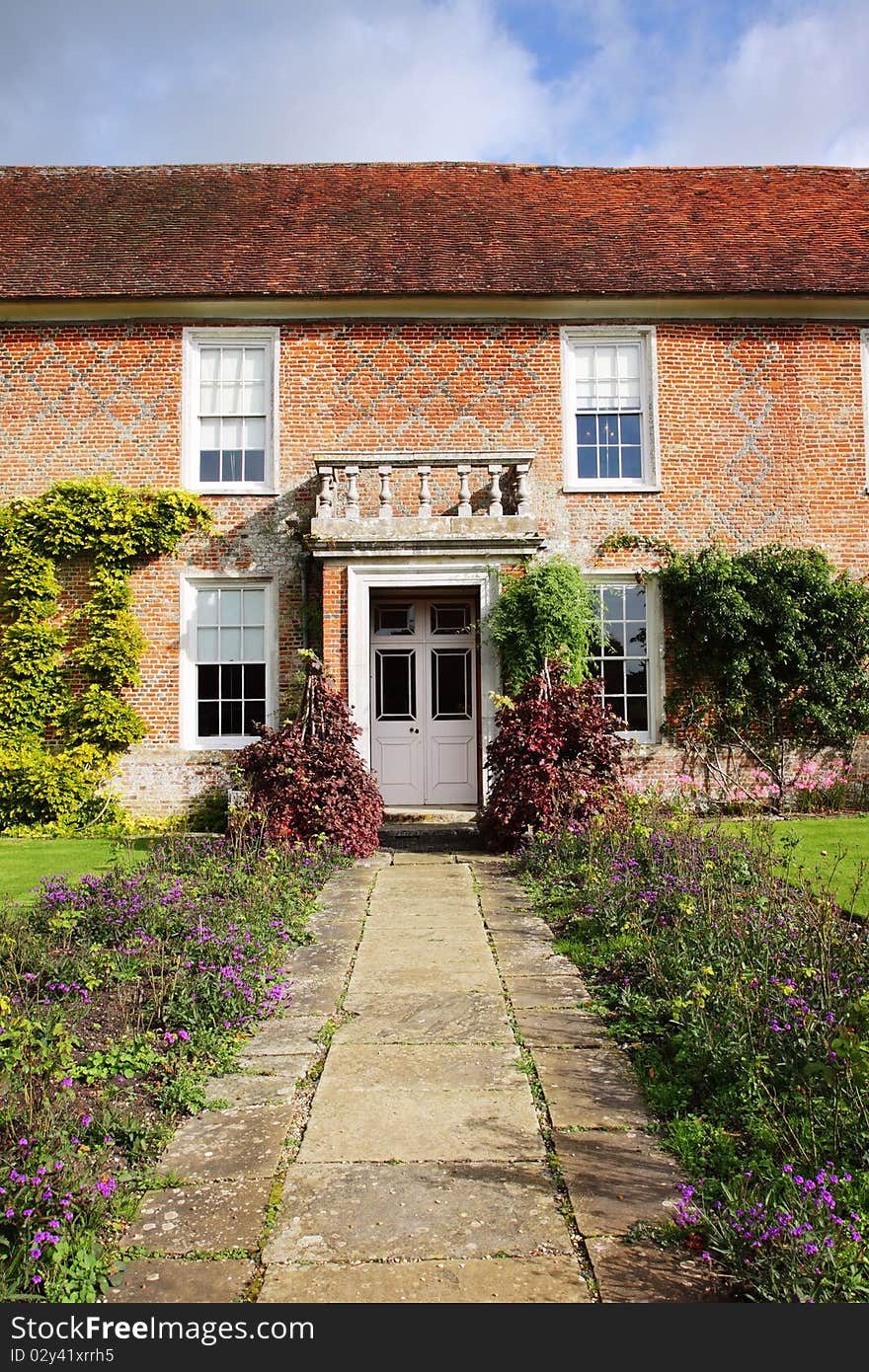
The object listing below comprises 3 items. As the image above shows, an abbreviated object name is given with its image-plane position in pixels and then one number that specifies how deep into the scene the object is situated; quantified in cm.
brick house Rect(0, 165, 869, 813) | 1312
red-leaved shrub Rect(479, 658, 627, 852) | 989
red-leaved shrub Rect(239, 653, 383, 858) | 996
